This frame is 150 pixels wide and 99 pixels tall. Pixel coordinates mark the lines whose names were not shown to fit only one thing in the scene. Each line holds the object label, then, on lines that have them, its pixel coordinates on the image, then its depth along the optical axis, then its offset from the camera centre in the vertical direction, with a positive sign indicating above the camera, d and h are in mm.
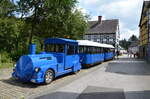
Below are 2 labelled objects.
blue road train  7672 -549
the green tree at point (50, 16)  18000 +4103
